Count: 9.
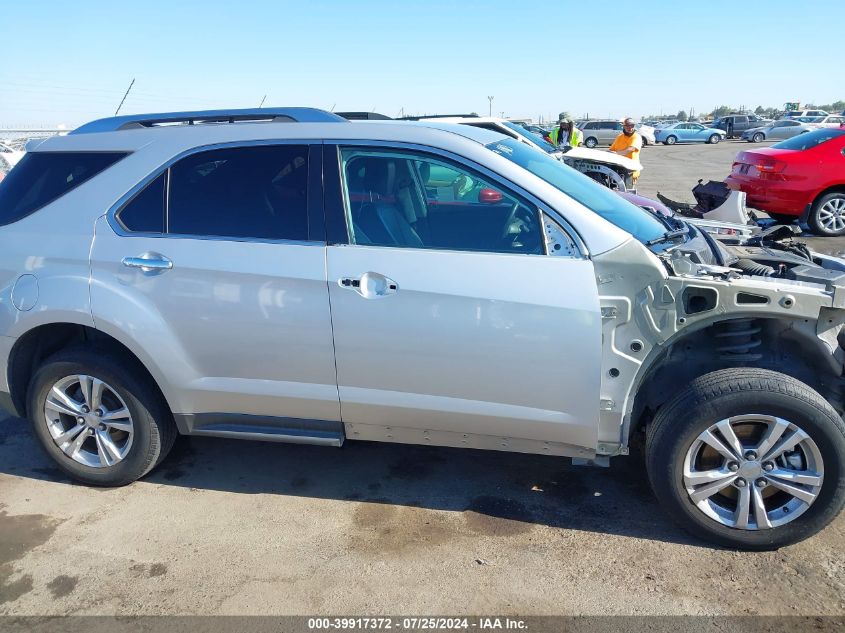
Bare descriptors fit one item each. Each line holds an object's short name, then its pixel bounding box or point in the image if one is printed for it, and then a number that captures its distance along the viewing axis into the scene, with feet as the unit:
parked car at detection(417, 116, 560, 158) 21.95
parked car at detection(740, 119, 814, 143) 124.16
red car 31.27
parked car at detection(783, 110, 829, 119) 149.68
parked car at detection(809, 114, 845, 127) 128.26
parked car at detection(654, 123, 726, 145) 138.31
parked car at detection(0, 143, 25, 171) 42.47
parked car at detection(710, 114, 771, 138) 145.48
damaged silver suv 9.43
